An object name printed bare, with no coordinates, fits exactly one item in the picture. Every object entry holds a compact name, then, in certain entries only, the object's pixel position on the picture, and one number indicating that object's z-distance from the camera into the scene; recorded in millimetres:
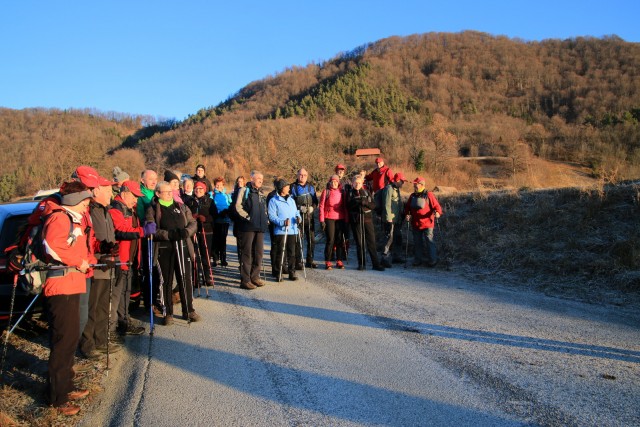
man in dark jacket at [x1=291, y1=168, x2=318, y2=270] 10430
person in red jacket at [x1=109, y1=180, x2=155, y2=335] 5777
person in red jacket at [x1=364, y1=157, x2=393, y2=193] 11995
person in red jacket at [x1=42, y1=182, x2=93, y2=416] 3959
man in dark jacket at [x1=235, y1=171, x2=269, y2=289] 8584
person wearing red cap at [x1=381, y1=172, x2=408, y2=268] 11000
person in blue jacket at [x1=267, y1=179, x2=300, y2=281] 9242
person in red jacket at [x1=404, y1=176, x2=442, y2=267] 10477
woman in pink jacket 10555
